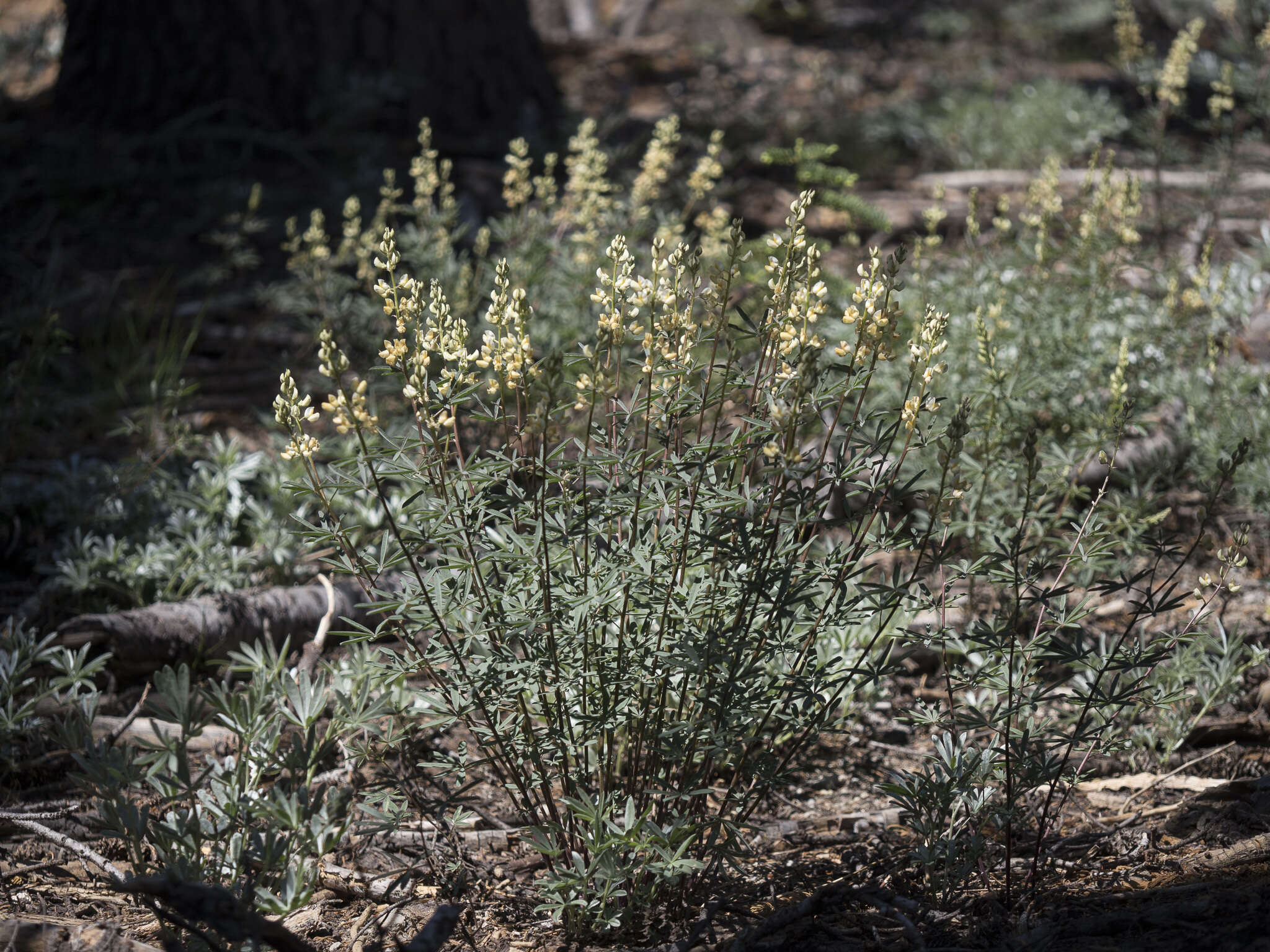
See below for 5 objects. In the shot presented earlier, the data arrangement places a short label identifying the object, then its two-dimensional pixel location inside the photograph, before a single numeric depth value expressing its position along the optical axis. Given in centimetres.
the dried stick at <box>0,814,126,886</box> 410
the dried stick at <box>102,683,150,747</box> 391
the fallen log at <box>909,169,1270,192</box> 1284
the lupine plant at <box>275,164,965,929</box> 371
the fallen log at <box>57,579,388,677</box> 586
